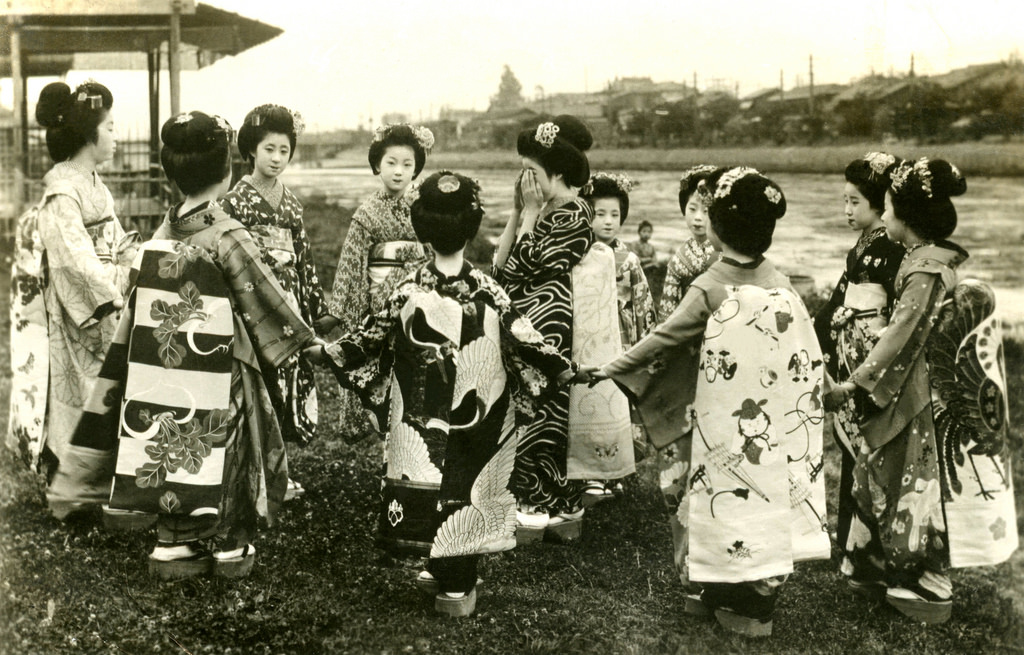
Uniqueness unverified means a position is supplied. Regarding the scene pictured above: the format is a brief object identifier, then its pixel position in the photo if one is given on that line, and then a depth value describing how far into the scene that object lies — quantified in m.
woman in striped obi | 4.01
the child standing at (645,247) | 7.52
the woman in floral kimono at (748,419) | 3.78
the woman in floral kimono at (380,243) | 5.47
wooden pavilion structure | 5.27
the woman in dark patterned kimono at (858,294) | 4.34
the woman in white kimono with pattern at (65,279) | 4.57
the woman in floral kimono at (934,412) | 4.02
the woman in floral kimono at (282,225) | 4.99
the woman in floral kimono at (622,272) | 5.60
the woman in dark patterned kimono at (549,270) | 4.84
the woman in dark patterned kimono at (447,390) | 3.86
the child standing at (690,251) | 5.39
